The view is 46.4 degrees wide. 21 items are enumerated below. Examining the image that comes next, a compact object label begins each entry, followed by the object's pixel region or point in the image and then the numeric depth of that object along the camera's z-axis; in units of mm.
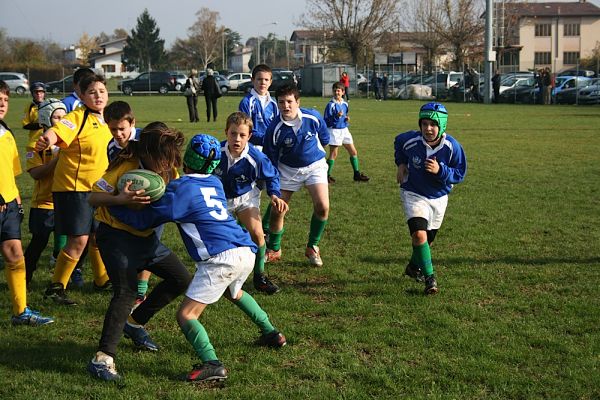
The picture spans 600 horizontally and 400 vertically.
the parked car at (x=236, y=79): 58000
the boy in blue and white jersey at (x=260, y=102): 8836
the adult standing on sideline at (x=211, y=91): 26516
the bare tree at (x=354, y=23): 69438
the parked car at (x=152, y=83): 55094
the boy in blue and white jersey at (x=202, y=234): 4414
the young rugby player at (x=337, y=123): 13443
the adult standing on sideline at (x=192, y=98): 26344
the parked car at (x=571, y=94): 37125
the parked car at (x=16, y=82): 53616
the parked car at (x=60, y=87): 52806
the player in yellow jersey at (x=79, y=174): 5859
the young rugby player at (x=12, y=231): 5445
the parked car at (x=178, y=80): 56494
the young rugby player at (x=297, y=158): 7391
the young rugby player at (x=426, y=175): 6296
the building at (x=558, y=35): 82875
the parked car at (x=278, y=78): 50750
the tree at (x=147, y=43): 99375
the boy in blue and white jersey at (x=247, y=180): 5941
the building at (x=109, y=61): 118000
